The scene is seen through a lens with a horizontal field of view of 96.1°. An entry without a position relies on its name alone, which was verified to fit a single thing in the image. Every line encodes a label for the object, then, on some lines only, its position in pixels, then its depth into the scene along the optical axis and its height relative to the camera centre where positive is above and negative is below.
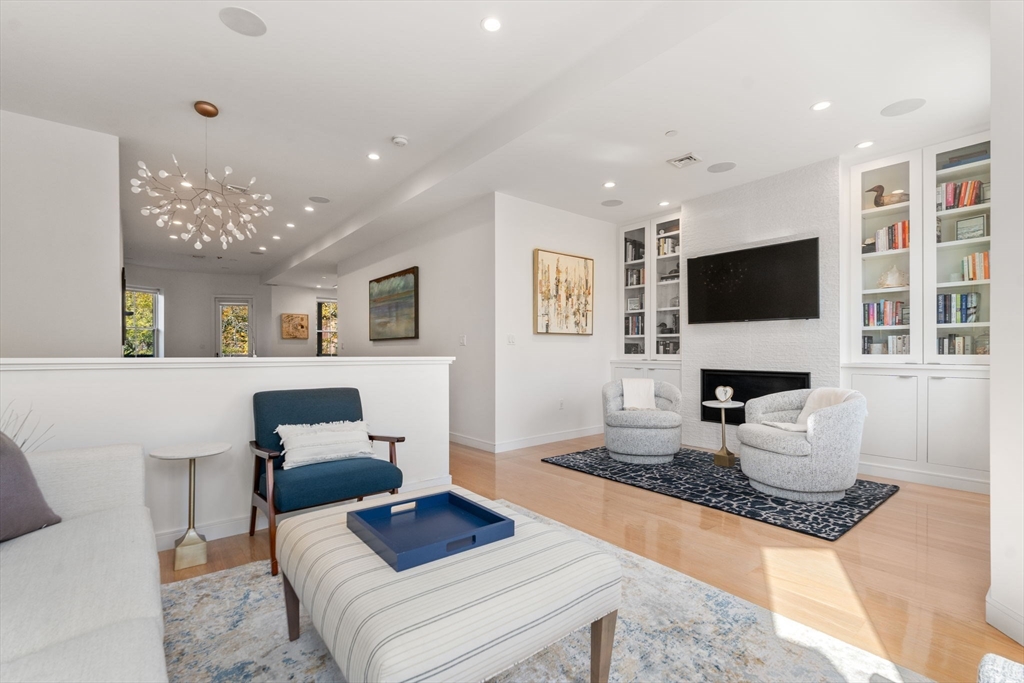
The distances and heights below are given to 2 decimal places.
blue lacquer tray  1.36 -0.64
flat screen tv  4.28 +0.56
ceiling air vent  4.02 +1.59
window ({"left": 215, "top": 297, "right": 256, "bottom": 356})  10.17 +0.33
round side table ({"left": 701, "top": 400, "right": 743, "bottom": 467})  4.19 -1.07
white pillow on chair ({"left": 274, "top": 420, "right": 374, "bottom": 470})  2.57 -0.59
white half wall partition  2.33 -0.36
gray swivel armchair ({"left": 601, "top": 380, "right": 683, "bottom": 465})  4.21 -0.88
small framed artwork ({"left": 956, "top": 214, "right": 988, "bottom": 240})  3.55 +0.87
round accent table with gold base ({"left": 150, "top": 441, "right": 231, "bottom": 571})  2.30 -0.95
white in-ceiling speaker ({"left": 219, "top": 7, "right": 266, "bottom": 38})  2.55 +1.83
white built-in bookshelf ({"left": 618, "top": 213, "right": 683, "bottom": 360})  5.56 +0.64
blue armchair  2.33 -0.70
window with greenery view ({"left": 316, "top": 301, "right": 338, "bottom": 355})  11.33 +0.33
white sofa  0.98 -0.68
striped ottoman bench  1.05 -0.68
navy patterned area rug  2.89 -1.15
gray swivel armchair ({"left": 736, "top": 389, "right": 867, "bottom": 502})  3.11 -0.81
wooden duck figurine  3.92 +1.22
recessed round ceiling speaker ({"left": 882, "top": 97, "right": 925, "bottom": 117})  3.15 +1.62
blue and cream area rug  1.53 -1.11
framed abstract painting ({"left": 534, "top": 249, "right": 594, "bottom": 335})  5.25 +0.56
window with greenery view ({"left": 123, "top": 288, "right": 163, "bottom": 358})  9.15 +0.39
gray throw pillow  1.57 -0.55
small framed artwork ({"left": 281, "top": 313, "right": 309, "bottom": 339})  10.60 +0.36
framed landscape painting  6.19 +0.50
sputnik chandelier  5.10 +1.73
